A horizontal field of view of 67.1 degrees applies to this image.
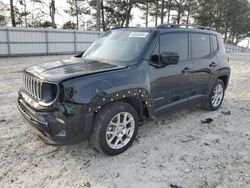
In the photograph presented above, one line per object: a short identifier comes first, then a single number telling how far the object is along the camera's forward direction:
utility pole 20.10
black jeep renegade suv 2.41
